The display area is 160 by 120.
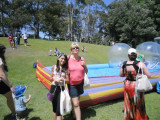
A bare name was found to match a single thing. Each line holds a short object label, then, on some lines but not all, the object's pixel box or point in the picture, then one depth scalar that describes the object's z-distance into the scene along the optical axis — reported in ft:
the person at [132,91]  7.69
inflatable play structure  10.99
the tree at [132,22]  70.49
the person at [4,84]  7.11
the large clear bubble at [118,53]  19.31
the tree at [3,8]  82.90
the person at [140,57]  20.80
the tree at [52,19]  88.22
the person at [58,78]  7.53
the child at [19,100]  8.91
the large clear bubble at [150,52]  19.56
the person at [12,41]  40.74
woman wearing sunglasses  7.70
